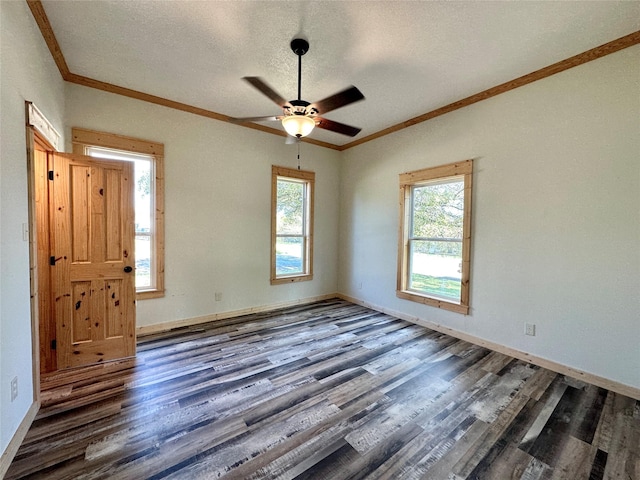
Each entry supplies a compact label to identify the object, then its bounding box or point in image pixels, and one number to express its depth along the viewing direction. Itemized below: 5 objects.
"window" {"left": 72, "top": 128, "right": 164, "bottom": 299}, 3.46
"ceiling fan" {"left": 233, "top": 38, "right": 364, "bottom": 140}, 2.14
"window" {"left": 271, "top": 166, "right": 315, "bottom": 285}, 4.59
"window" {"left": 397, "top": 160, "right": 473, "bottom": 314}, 3.46
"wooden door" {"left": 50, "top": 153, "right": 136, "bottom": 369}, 2.57
